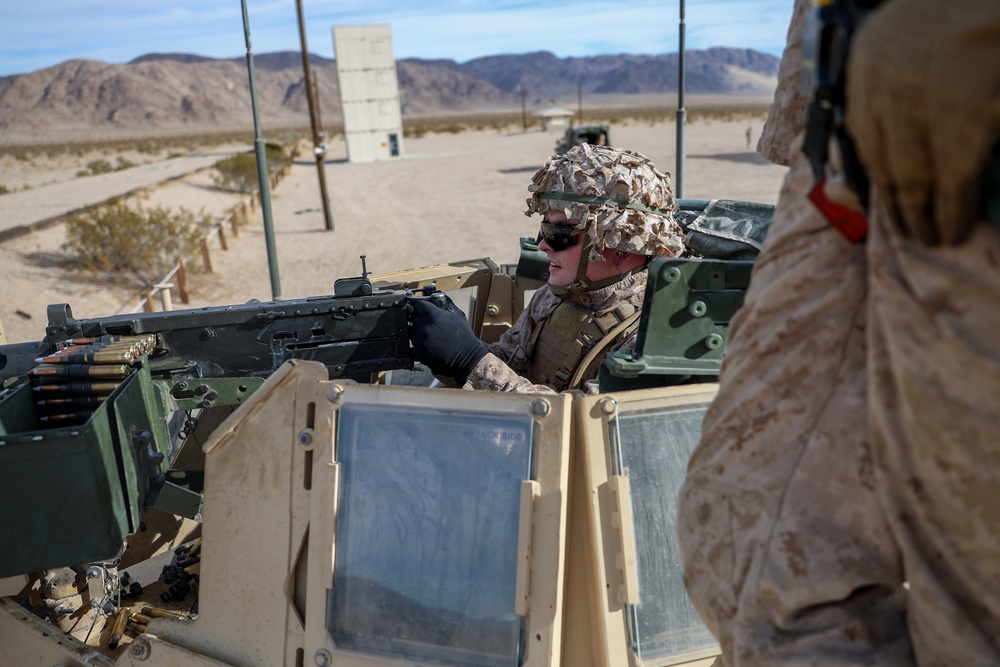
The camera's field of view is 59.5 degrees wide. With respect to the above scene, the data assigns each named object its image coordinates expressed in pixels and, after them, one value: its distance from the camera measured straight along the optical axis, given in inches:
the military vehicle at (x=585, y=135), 626.5
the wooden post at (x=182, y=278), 469.1
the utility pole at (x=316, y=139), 535.5
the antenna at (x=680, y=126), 305.0
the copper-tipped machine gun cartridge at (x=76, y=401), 95.8
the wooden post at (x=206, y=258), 555.8
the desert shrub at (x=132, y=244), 590.6
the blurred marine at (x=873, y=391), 37.2
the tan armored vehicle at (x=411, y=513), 74.5
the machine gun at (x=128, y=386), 80.1
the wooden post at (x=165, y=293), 325.4
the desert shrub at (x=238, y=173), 1051.9
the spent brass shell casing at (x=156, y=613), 104.7
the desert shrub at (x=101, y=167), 1502.3
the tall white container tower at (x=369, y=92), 1375.5
